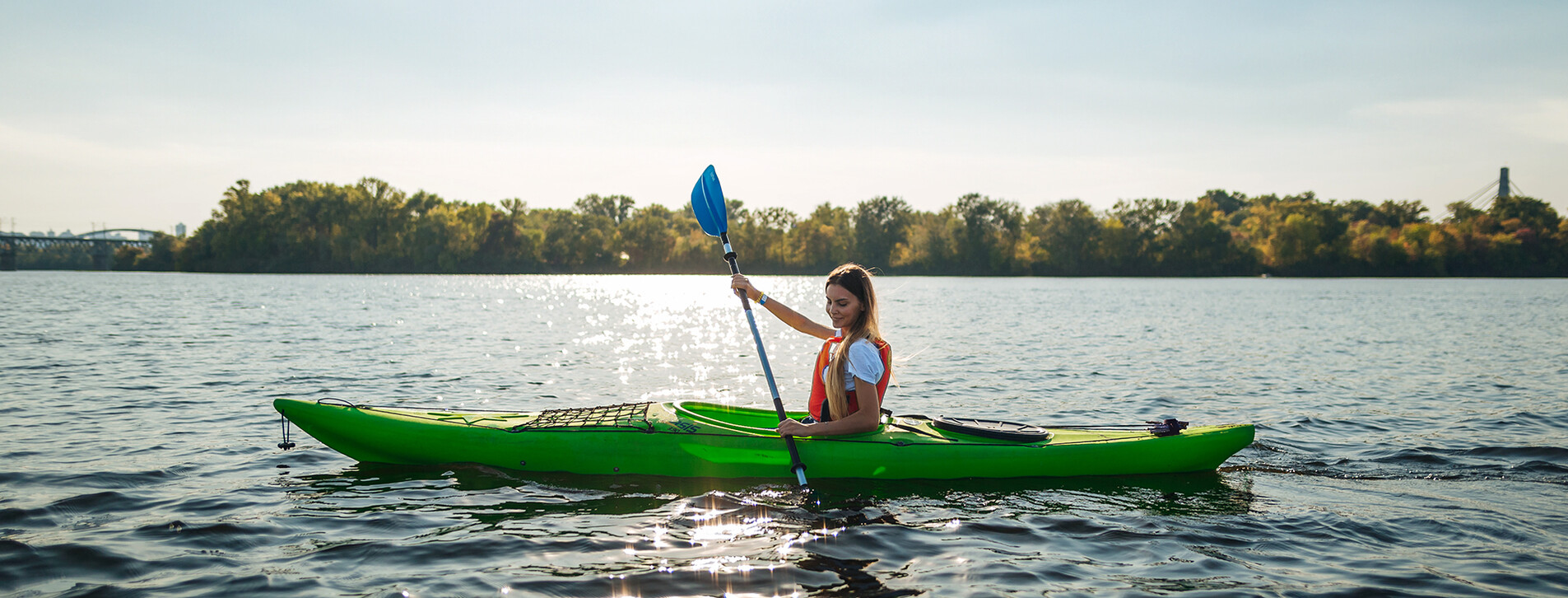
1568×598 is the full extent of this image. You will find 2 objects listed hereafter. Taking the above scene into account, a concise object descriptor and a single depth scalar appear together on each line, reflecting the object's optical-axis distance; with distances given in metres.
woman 5.03
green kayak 5.69
